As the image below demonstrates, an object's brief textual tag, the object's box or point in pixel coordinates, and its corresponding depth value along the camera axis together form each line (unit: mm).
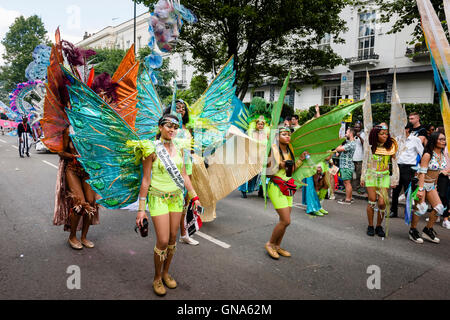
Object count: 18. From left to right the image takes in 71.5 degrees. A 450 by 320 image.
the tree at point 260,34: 10142
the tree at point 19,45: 35625
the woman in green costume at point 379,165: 4777
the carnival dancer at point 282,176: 3844
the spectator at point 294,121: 8445
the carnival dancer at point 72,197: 3939
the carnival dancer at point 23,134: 13445
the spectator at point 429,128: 8047
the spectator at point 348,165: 7574
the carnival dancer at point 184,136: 4383
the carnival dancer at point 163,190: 2906
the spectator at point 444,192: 5848
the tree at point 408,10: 8132
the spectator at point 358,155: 7895
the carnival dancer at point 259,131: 4281
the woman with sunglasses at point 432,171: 4559
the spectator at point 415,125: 6261
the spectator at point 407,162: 6234
